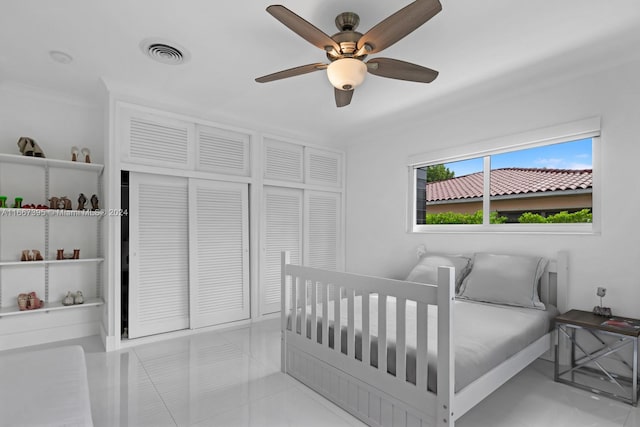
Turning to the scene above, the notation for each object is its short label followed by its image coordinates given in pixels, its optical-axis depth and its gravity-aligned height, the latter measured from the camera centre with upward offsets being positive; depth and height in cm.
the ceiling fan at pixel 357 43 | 154 +90
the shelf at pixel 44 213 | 273 -3
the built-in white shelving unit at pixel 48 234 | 293 -23
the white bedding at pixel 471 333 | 164 -73
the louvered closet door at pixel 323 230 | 430 -26
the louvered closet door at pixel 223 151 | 343 +63
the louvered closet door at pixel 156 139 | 298 +66
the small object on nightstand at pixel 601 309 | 233 -69
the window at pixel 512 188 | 272 +22
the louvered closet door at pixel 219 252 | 337 -44
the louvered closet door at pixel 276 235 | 388 -29
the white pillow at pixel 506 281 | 256 -56
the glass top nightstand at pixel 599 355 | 208 -102
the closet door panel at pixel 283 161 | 392 +60
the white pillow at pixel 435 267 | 306 -53
